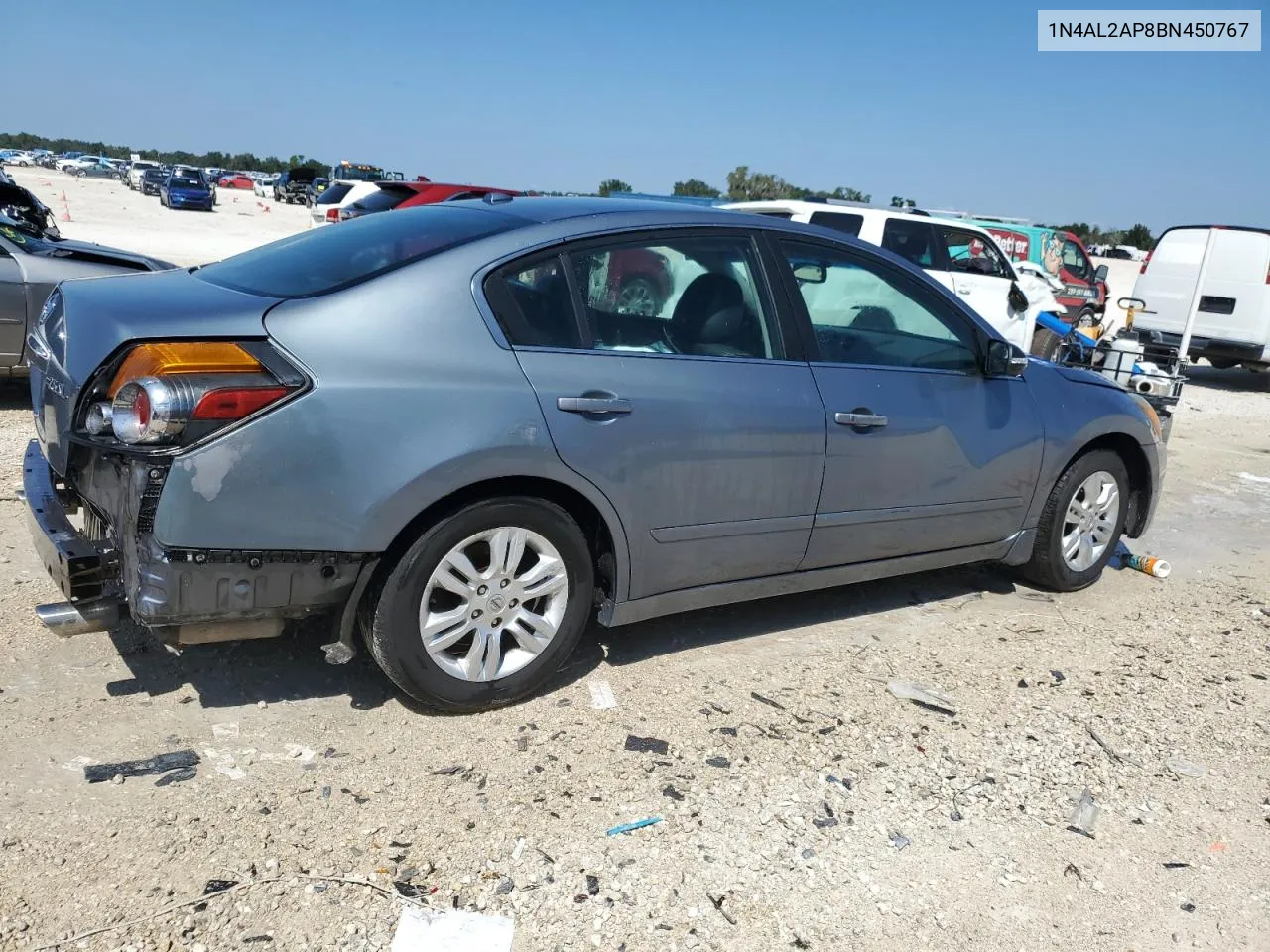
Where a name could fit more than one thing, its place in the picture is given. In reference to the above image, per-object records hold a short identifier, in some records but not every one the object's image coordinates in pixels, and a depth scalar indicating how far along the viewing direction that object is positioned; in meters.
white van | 13.32
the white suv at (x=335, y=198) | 20.82
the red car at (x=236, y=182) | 74.00
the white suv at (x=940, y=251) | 10.82
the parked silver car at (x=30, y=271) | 7.07
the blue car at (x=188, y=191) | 41.75
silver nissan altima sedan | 2.97
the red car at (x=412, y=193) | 15.15
